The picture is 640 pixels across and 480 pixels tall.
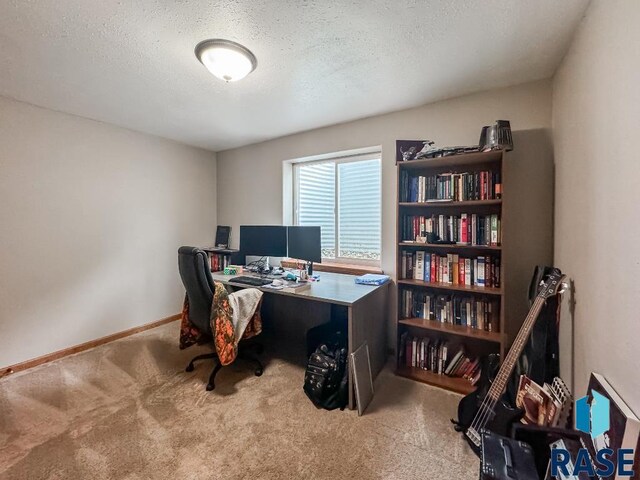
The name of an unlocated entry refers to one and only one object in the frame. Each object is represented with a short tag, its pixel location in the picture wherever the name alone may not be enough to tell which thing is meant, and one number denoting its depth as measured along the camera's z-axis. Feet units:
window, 9.55
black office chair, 6.78
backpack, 6.19
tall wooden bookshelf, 6.48
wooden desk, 6.28
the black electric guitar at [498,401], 4.67
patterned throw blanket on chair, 6.79
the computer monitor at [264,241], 9.66
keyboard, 7.98
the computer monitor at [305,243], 9.02
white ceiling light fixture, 5.34
